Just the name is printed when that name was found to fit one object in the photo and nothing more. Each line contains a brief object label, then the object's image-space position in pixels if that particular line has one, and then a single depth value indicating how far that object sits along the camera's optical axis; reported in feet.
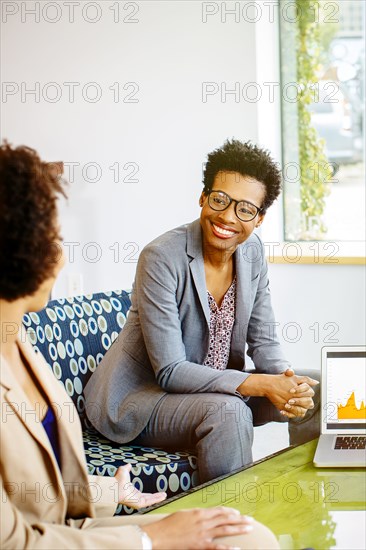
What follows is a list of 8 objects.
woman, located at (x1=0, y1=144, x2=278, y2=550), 4.04
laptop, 7.45
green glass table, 5.58
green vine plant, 13.39
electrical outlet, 13.52
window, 13.37
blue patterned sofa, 7.33
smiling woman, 7.63
